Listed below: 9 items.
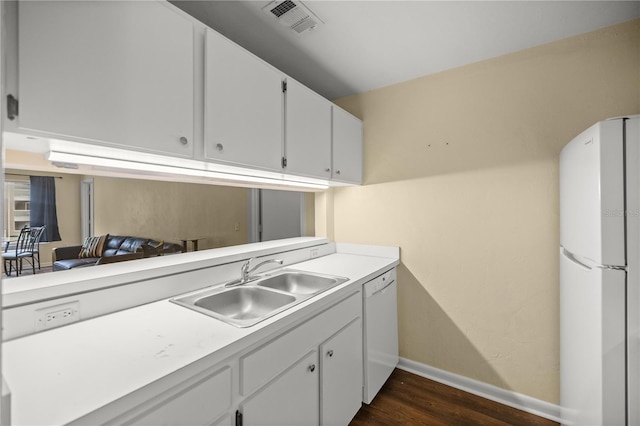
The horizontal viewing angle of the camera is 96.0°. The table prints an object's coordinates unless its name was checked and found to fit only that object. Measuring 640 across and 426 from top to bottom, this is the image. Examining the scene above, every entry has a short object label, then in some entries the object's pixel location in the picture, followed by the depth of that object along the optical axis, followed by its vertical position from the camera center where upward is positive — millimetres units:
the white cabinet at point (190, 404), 768 -555
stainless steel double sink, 1410 -452
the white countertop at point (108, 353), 707 -445
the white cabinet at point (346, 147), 2229 +537
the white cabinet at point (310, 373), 1084 -724
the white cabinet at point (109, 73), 880 +494
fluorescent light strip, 1124 +222
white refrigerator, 1069 -233
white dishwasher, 1862 -848
